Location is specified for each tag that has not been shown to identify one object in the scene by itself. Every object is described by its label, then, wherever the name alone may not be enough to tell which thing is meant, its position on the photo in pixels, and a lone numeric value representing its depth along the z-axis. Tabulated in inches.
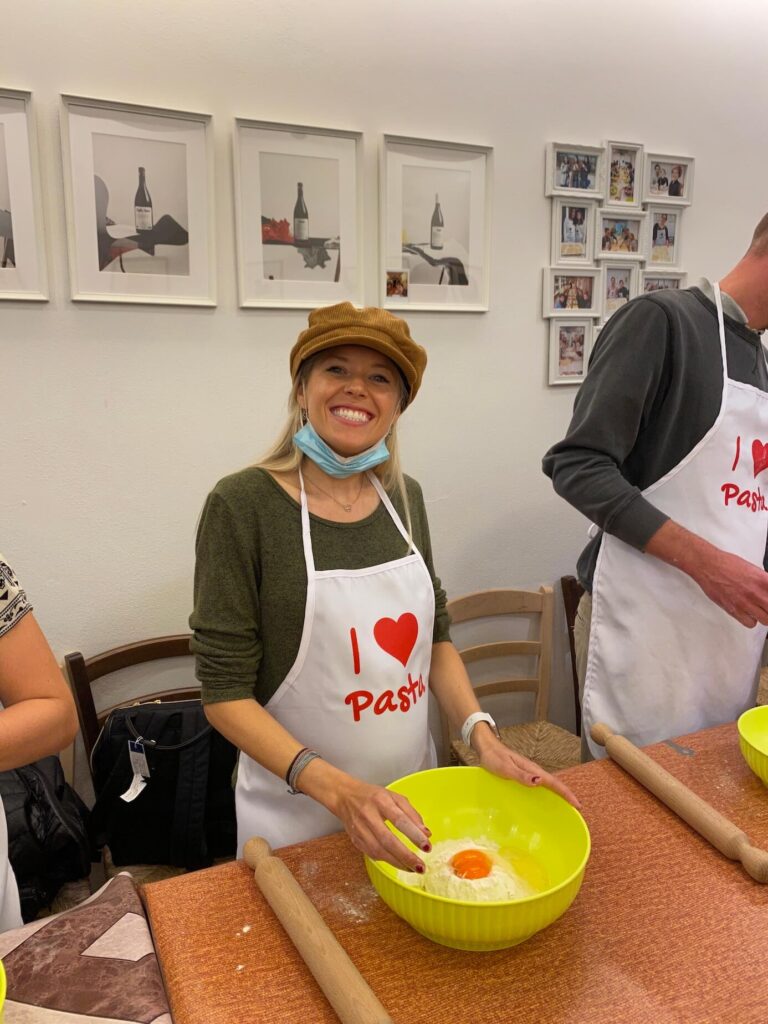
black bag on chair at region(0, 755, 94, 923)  66.9
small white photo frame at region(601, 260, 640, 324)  97.9
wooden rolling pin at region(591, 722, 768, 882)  37.8
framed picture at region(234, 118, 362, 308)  77.7
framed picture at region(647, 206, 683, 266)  99.0
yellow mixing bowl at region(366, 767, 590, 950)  30.6
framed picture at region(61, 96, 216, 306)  71.3
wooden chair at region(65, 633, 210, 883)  75.4
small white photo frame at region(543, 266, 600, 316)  94.4
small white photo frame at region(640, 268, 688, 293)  100.3
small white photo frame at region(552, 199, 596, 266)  92.9
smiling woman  46.1
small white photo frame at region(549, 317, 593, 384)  96.5
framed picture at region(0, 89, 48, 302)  68.2
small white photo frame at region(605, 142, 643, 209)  95.0
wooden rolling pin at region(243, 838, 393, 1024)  28.3
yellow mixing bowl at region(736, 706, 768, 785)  44.7
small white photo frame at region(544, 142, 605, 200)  91.4
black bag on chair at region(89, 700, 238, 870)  73.9
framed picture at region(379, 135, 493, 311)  84.1
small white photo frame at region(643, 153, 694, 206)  97.3
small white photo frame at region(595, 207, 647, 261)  95.7
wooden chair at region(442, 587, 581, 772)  88.4
